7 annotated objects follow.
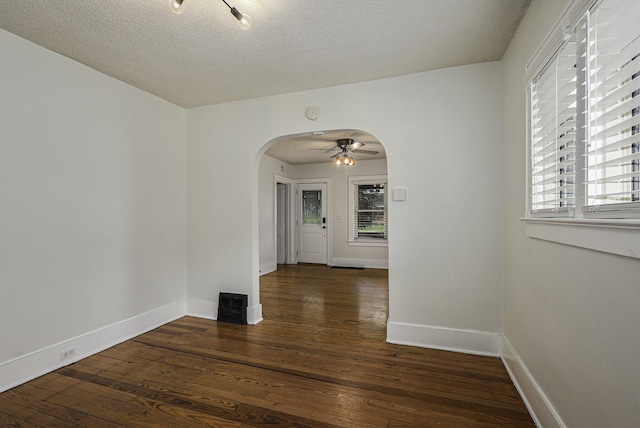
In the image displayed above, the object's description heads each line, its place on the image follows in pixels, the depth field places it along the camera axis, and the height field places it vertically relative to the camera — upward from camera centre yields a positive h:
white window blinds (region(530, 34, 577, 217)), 1.40 +0.42
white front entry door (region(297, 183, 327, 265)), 7.27 -0.26
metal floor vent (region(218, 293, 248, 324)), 3.32 -1.09
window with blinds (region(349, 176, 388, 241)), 6.89 +0.06
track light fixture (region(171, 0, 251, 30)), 1.51 +1.14
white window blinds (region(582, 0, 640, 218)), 0.97 +0.40
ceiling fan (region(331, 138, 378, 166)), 4.98 +1.16
